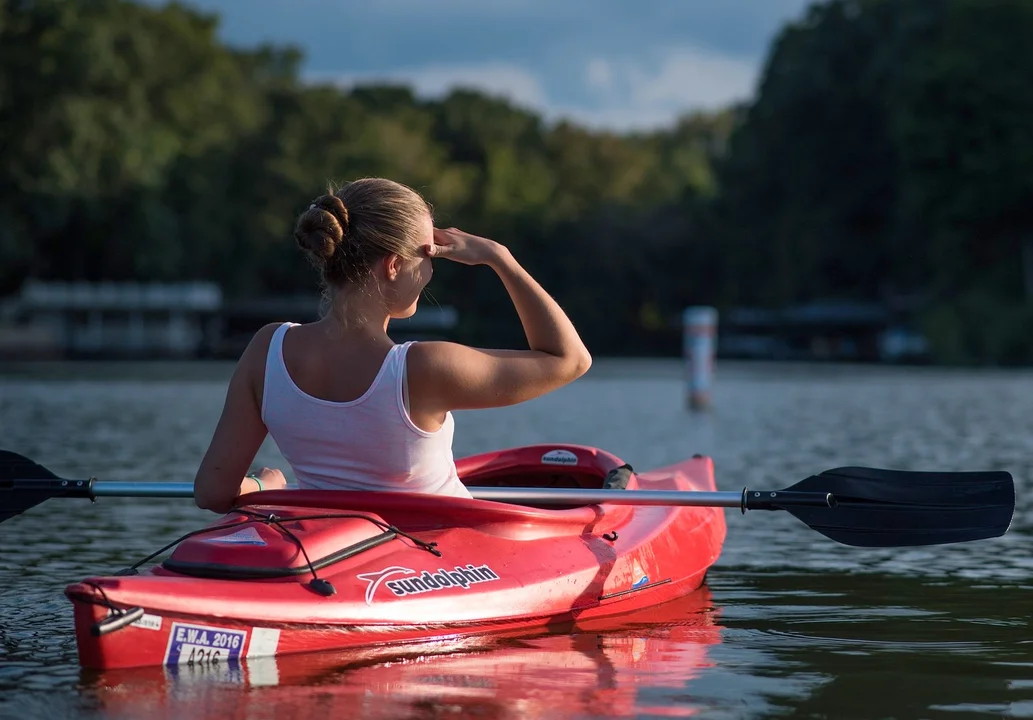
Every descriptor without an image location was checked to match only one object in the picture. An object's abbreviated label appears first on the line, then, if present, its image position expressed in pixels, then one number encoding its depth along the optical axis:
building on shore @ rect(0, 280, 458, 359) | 71.81
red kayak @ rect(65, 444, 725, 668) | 5.09
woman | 5.18
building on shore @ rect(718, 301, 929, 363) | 69.88
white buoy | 26.69
